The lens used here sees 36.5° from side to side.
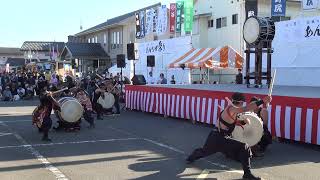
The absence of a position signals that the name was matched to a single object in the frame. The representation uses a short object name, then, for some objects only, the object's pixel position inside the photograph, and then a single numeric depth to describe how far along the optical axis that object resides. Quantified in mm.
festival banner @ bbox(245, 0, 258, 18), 17844
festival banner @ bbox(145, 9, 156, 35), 38266
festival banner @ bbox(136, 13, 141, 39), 40100
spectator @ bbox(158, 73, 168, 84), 28209
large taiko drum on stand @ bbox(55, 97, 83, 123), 13312
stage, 10820
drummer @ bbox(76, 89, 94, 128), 14438
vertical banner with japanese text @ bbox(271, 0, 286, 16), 27188
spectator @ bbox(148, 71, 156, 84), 33006
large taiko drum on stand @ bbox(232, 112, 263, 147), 8531
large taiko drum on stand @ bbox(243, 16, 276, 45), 15773
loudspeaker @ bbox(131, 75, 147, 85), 23491
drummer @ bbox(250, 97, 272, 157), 9734
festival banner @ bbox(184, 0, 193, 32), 35000
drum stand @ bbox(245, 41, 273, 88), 16359
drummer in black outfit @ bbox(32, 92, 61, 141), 11742
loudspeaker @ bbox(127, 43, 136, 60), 23777
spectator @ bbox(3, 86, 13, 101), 30250
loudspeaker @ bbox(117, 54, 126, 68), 25398
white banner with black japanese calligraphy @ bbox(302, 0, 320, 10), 23078
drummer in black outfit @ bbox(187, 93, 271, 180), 7645
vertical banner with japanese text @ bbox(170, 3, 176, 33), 36000
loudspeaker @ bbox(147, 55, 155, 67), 28792
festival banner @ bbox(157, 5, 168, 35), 36750
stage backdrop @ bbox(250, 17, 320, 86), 21681
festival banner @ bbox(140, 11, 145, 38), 39875
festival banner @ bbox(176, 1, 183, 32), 35375
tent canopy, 27891
